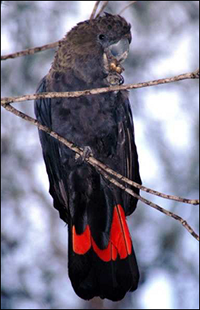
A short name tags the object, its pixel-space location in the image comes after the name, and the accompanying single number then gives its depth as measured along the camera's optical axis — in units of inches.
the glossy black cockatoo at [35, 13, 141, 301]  278.4
